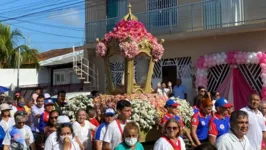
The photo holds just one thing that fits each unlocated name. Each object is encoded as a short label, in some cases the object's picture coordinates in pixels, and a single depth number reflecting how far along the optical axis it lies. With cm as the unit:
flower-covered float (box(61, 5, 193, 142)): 963
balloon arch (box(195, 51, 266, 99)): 1485
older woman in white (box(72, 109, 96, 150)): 728
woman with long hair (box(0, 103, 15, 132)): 816
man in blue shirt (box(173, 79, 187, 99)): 1673
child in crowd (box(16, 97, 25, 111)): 1084
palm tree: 3003
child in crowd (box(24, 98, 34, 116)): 1105
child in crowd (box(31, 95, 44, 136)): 898
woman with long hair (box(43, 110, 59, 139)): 710
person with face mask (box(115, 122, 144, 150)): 496
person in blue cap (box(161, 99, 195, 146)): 759
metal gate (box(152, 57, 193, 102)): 1777
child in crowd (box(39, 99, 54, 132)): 840
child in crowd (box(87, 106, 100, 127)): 812
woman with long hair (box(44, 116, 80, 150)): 597
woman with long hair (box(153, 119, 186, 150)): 488
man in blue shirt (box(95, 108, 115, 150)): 659
